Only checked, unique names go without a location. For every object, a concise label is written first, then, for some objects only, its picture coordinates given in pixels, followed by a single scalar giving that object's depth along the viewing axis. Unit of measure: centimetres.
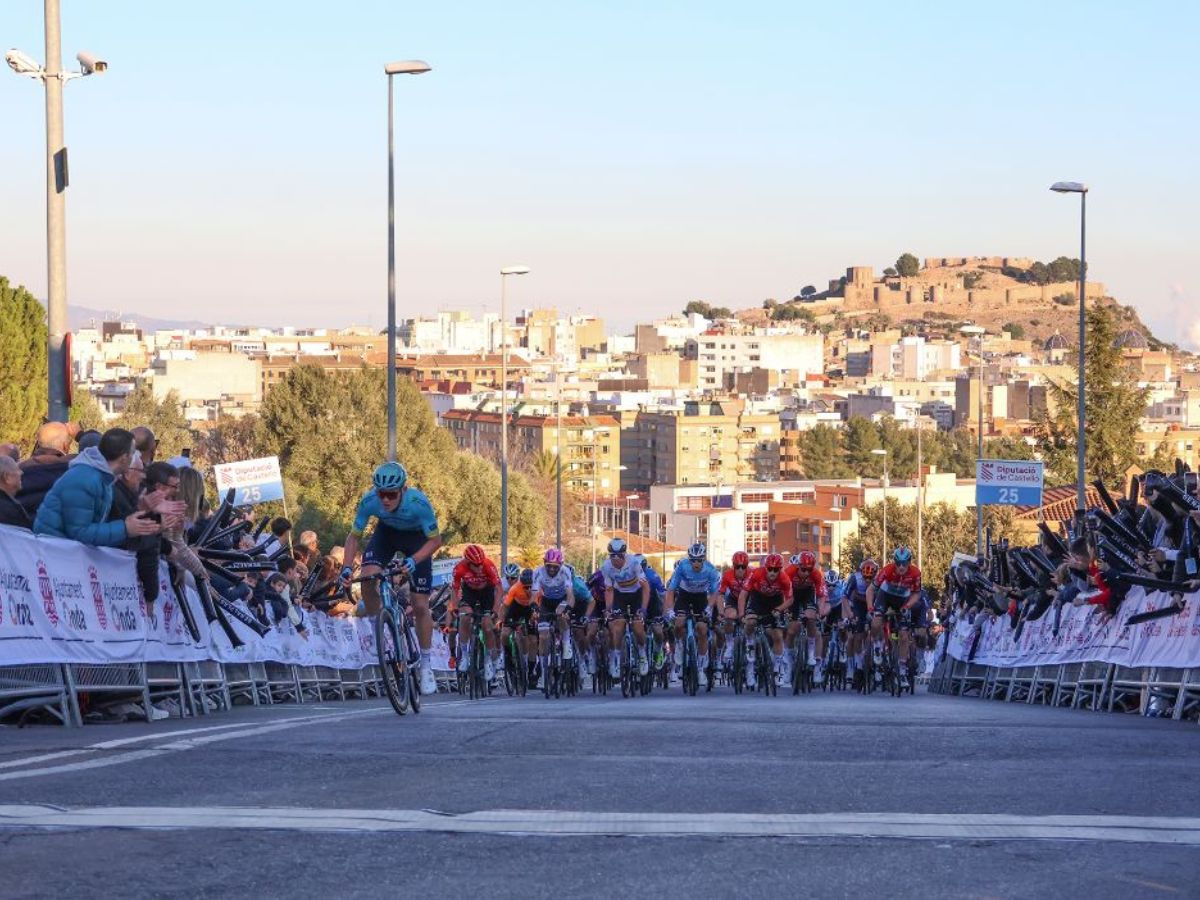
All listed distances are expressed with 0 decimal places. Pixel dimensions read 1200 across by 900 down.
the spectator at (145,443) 1591
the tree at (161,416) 11888
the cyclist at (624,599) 2434
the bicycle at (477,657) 2412
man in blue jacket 1408
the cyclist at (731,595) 2584
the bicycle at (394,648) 1564
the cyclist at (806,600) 2667
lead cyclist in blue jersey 1562
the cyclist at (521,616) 2464
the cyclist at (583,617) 2472
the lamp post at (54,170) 1983
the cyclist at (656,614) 2489
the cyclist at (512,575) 2512
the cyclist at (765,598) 2583
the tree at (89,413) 7872
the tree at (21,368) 5094
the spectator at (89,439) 1532
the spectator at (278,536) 1933
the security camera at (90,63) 2055
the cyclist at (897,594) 2845
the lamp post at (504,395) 5234
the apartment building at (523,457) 15338
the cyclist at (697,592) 2541
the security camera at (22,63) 2020
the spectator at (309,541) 2375
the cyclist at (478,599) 2403
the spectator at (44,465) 1498
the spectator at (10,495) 1430
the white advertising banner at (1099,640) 1848
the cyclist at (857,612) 2894
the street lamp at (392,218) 3934
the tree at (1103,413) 8762
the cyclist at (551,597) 2414
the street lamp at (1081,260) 5047
